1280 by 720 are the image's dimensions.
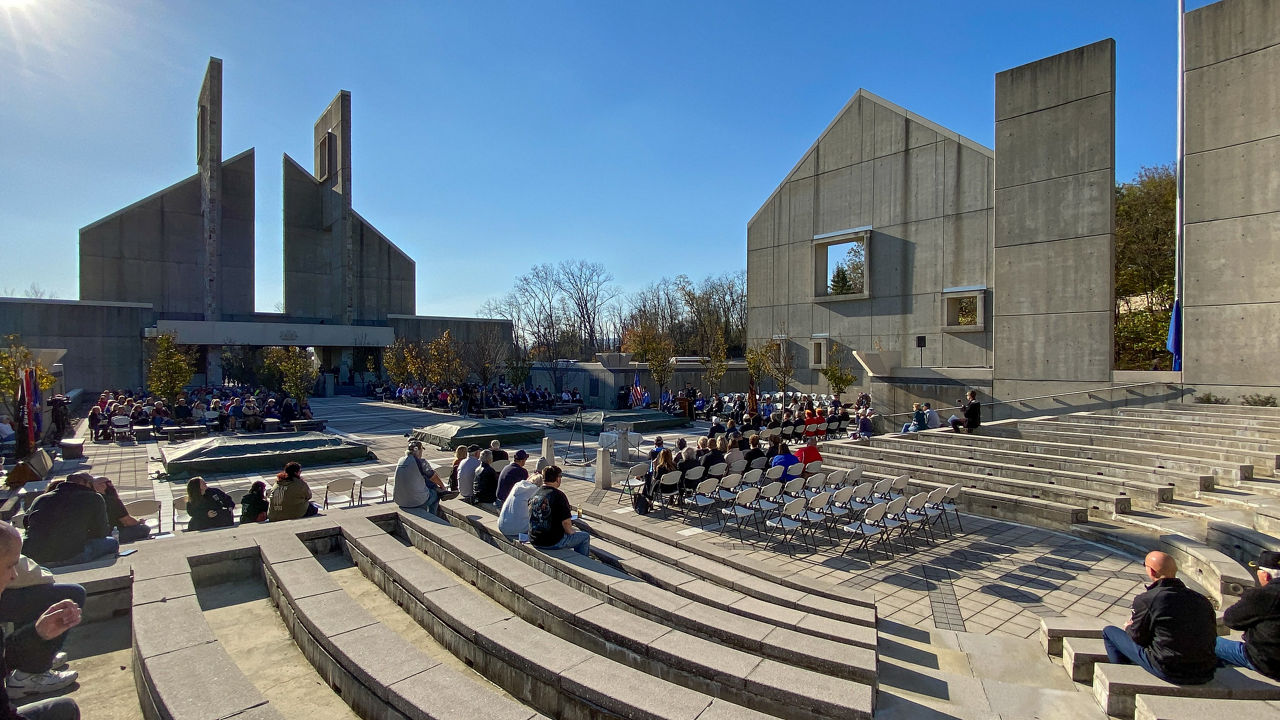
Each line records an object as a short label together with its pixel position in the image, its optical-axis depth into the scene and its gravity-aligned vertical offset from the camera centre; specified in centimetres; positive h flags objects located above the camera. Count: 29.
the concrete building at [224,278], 3697 +563
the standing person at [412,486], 764 -161
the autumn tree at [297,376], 2373 -83
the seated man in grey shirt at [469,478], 856 -171
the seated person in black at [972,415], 1469 -139
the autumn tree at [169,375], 2152 -71
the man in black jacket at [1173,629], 394 -173
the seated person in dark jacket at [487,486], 820 -171
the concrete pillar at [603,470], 1230 -226
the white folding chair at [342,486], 997 -211
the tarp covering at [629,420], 1855 -215
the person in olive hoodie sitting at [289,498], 799 -182
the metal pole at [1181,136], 1507 +525
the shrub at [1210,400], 1436 -100
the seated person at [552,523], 621 -166
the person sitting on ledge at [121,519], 723 -191
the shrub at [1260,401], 1363 -98
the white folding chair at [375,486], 1084 -229
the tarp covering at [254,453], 1393 -234
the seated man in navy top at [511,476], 791 -152
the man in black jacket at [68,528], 554 -156
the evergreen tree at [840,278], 4309 +539
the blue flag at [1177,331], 1509 +59
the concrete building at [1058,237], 1412 +349
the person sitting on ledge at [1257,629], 386 -172
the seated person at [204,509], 765 -188
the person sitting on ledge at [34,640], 303 -167
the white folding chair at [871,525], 805 -222
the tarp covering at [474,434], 1791 -232
